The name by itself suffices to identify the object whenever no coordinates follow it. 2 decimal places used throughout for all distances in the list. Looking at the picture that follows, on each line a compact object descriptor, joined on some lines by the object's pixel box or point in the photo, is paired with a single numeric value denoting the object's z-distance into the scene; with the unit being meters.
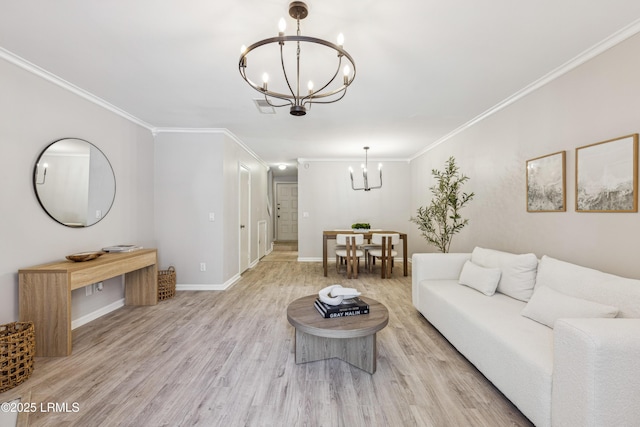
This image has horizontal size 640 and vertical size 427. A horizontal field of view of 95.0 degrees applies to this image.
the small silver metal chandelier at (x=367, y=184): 6.54
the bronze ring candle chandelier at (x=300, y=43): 1.54
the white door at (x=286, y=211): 10.07
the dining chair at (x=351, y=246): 5.06
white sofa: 1.22
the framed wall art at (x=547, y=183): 2.53
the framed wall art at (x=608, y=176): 1.99
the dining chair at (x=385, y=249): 5.08
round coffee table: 1.98
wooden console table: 2.35
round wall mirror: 2.66
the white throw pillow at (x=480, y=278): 2.60
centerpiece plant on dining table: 5.87
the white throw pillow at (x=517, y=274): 2.43
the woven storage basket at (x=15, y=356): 1.92
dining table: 5.27
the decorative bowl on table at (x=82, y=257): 2.70
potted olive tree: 3.95
